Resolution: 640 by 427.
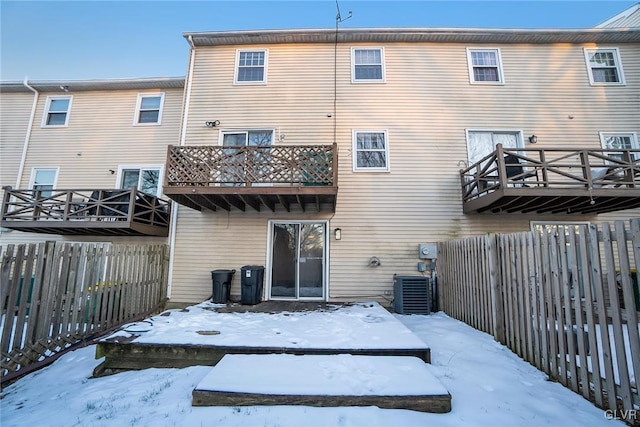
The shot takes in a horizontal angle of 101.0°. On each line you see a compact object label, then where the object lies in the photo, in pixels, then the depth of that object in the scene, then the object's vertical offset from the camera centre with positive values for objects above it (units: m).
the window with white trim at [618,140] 8.07 +3.61
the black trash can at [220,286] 6.90 -0.78
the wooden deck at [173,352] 3.69 -1.35
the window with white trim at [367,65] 8.73 +6.35
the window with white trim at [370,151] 8.04 +3.23
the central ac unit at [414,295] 6.75 -0.96
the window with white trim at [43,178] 9.81 +2.85
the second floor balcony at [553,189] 6.00 +1.63
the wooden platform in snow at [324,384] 2.64 -1.35
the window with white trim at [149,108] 10.10 +5.63
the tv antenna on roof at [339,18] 8.51 +7.63
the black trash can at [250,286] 6.76 -0.75
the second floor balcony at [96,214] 7.24 +1.19
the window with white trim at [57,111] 10.34 +5.62
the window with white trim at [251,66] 8.91 +6.40
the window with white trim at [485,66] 8.66 +6.29
